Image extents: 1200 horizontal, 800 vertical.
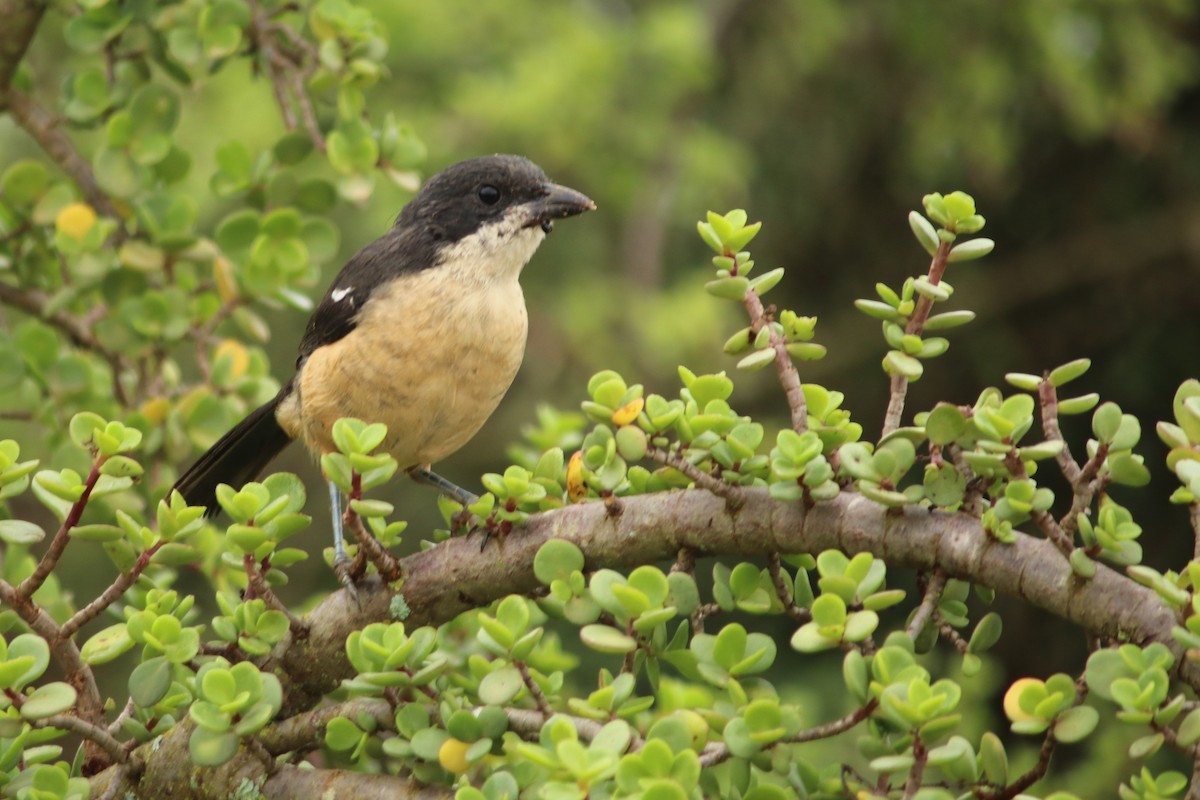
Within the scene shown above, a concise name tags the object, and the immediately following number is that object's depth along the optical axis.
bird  6.05
